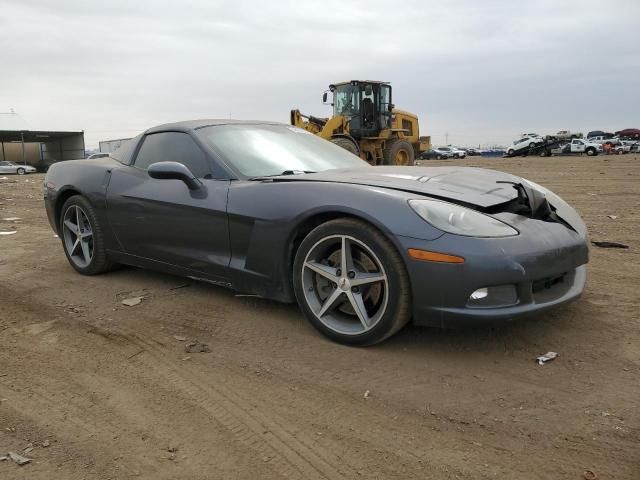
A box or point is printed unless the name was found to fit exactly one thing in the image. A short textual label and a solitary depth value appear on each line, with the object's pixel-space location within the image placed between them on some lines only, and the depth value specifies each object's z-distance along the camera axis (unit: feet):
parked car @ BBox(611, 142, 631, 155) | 134.41
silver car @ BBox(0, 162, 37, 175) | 128.24
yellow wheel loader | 53.11
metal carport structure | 166.71
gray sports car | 8.71
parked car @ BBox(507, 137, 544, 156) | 137.59
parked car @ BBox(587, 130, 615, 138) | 201.62
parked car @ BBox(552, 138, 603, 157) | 127.24
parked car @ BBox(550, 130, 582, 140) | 137.71
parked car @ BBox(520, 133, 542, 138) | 140.26
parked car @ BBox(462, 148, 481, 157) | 208.27
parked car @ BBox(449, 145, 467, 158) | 167.94
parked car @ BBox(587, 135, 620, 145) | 136.91
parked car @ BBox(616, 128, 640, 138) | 198.98
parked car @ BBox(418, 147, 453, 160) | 167.32
